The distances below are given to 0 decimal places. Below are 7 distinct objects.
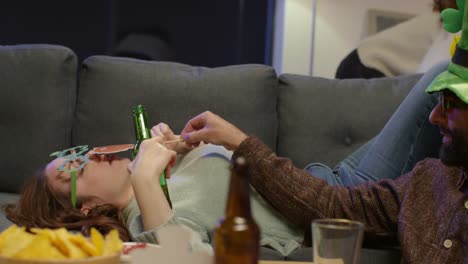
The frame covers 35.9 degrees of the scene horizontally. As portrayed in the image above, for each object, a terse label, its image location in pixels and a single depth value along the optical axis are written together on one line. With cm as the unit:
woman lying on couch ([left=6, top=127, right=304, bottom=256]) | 197
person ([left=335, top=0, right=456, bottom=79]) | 362
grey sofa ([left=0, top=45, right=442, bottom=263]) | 253
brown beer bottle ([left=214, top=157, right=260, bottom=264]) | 85
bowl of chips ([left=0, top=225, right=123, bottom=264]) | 94
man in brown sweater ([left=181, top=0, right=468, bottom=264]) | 156
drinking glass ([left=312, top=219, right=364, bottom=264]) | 104
